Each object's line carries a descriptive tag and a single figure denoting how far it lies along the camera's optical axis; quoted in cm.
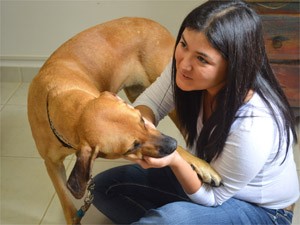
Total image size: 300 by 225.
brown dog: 123
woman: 121
